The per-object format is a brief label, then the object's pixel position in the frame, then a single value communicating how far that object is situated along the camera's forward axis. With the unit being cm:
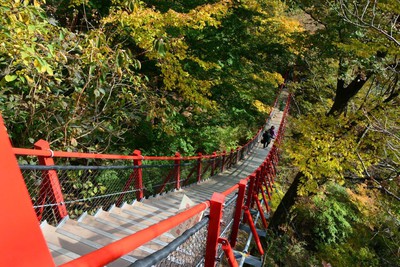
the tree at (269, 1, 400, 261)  632
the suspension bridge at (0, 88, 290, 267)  62
